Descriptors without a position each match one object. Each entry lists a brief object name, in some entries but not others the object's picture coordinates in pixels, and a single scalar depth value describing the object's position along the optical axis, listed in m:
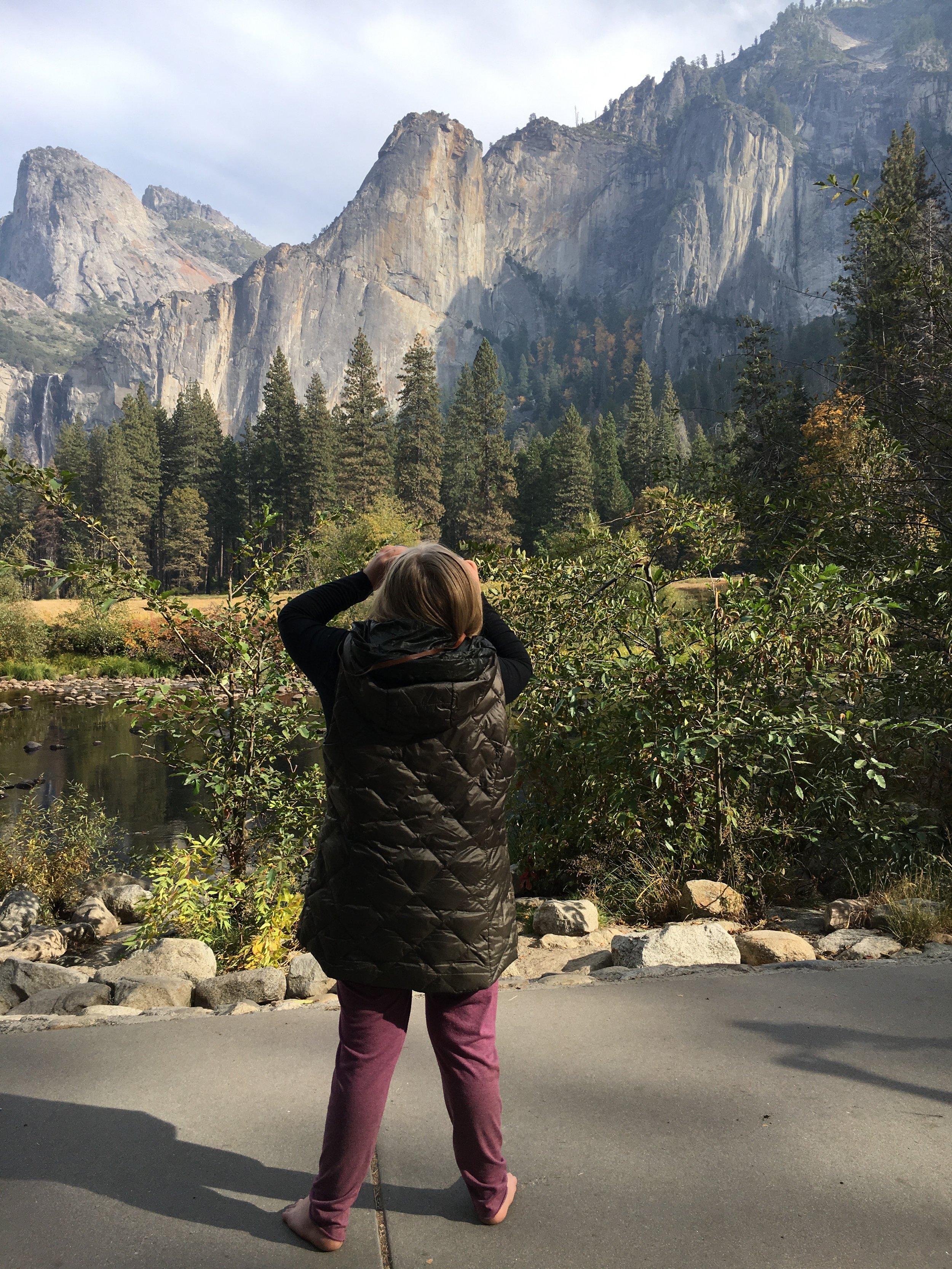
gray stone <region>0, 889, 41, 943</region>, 6.96
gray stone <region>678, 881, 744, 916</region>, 4.94
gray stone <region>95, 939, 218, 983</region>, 4.54
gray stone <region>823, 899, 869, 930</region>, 4.62
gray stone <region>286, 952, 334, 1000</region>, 4.14
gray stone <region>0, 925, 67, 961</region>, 6.42
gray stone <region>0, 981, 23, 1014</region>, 4.45
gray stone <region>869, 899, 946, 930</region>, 4.28
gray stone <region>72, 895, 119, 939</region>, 7.73
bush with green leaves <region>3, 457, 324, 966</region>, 4.93
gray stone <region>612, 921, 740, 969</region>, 4.11
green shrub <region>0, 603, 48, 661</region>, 35.12
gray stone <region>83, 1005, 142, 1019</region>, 3.74
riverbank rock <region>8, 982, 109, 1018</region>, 4.12
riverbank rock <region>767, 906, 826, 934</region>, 4.80
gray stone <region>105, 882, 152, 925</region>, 8.48
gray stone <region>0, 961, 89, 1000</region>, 4.61
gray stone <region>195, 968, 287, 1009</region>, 4.11
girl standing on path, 2.12
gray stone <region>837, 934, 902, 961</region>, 4.07
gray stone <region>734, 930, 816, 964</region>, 4.12
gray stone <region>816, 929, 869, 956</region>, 4.21
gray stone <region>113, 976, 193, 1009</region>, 4.08
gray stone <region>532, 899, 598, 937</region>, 5.17
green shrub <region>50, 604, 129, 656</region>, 36.62
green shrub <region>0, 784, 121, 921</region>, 8.53
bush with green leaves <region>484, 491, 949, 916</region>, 5.04
